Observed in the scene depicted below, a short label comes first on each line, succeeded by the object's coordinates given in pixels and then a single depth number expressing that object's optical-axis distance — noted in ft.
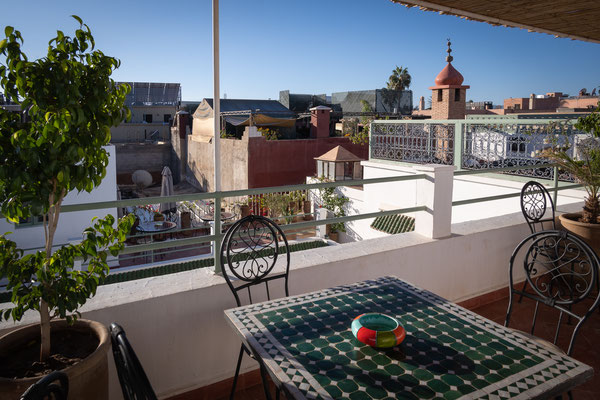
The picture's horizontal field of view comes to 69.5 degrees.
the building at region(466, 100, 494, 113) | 101.14
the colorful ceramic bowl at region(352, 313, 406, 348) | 5.45
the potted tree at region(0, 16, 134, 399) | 4.91
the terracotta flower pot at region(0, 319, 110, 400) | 4.79
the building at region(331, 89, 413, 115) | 97.45
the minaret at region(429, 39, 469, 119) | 38.88
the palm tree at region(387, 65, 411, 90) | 124.77
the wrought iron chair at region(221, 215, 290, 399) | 8.06
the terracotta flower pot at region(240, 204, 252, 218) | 41.09
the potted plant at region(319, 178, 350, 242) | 42.63
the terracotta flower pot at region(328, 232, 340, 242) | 40.14
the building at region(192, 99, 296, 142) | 65.36
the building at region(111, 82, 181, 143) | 98.02
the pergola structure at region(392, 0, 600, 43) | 10.86
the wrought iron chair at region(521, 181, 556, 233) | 13.34
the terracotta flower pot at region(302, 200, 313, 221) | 43.05
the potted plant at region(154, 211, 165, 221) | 38.85
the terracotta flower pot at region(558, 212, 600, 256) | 12.62
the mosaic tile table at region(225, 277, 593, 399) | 4.71
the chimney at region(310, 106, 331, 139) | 63.72
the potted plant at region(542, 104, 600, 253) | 12.71
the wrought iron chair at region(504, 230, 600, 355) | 6.90
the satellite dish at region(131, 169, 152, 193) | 70.49
